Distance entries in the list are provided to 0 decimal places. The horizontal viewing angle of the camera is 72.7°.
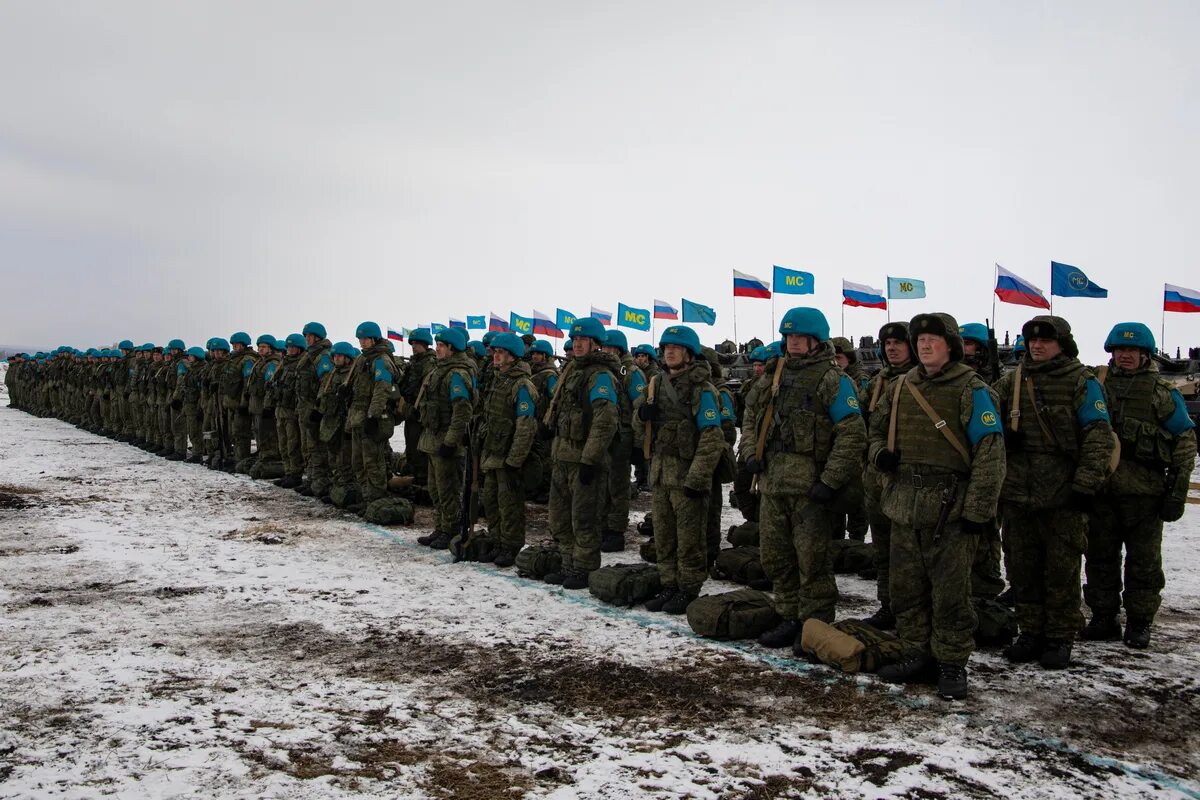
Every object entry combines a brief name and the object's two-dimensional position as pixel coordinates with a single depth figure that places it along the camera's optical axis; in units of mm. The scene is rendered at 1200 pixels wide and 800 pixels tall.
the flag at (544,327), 27750
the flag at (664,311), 25453
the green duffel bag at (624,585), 6605
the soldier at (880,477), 5660
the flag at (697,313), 22275
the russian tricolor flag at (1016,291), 15242
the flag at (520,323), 27522
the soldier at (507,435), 8094
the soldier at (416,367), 10409
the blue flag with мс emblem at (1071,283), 14508
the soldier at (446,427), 8859
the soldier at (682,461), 6355
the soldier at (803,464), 5559
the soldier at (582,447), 7242
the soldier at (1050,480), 5262
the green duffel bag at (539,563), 7531
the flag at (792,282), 19688
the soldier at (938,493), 4727
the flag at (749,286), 21406
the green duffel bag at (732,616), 5734
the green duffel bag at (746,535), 8961
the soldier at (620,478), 8758
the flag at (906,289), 19625
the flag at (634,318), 24766
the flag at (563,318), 25359
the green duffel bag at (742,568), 7414
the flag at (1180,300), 17188
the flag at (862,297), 20234
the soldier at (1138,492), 5734
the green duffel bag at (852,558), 7906
